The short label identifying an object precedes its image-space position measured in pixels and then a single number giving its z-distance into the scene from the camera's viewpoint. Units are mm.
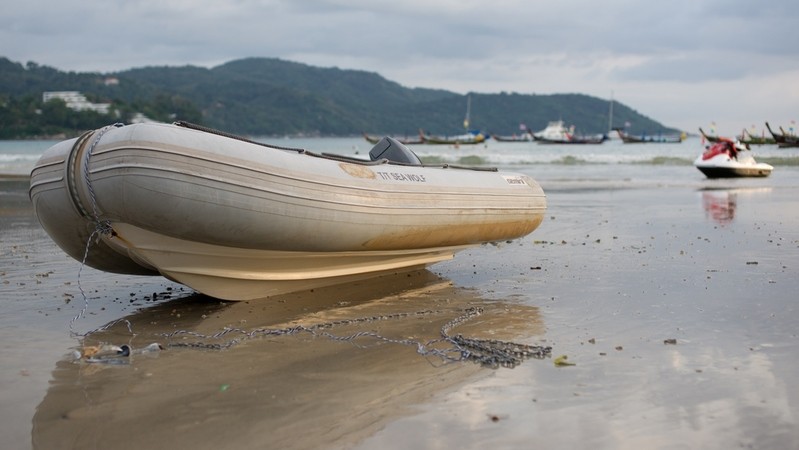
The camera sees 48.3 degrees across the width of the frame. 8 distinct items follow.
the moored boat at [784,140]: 56219
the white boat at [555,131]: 127162
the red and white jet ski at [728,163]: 26875
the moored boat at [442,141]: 87012
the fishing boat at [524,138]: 126656
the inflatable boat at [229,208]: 6266
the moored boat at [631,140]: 100362
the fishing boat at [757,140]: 65750
